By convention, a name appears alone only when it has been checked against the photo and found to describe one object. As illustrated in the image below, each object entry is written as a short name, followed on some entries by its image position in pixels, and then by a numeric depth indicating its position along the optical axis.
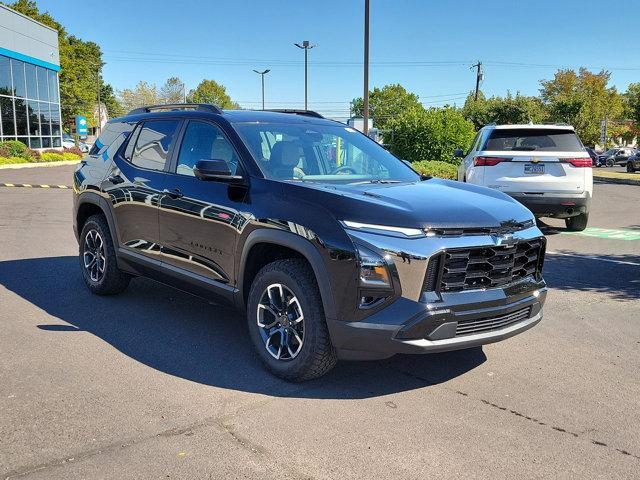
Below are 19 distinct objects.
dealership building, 34.12
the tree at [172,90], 106.88
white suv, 9.70
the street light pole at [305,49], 40.67
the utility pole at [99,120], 77.86
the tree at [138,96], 106.69
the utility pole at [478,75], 55.88
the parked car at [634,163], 40.35
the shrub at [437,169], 20.28
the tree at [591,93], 52.91
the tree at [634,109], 32.53
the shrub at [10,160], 28.25
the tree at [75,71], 65.19
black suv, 3.45
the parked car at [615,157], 57.88
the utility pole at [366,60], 20.17
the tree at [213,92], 112.38
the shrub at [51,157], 33.56
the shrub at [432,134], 25.30
